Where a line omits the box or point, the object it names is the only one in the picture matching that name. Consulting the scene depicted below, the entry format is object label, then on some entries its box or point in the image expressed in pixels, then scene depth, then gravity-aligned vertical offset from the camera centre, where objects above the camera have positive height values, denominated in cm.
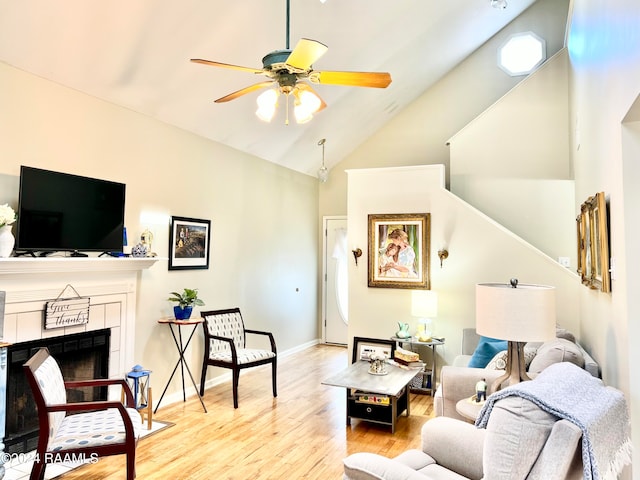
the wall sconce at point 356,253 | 548 +18
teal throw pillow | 357 -71
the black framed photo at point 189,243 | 448 +25
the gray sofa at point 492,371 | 275 -74
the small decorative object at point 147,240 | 405 +24
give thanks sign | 328 -37
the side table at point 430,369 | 479 -115
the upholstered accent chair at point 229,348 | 432 -89
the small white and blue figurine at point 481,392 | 273 -79
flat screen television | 308 +41
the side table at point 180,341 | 415 -77
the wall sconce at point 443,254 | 500 +16
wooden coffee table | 358 -110
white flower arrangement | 283 +33
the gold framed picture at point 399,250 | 517 +21
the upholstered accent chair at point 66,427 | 233 -96
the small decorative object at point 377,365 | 391 -90
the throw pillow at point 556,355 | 272 -56
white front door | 741 -24
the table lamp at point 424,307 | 483 -45
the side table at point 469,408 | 260 -87
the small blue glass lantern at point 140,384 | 379 -105
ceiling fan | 243 +118
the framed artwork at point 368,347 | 434 -82
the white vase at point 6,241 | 288 +16
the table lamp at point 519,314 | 240 -26
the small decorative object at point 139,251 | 391 +14
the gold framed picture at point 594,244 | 245 +16
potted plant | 426 -37
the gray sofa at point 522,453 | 142 -62
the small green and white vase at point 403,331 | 496 -74
